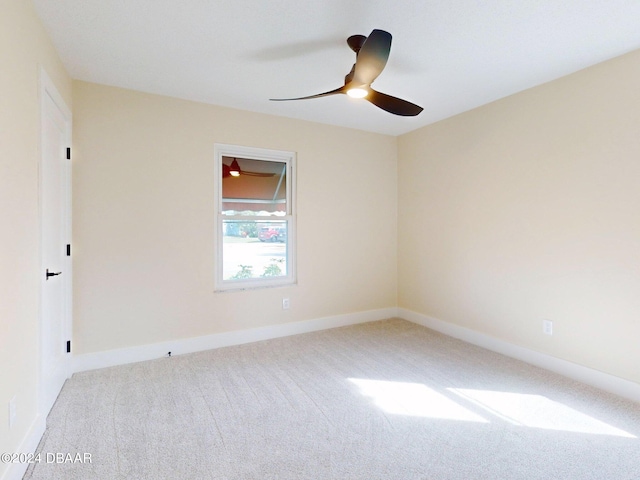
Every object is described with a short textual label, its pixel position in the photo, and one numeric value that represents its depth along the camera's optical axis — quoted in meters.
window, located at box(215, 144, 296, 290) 3.58
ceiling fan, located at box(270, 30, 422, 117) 1.84
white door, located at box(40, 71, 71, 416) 2.15
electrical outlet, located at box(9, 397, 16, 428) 1.60
